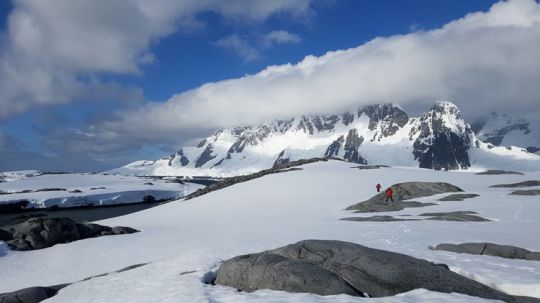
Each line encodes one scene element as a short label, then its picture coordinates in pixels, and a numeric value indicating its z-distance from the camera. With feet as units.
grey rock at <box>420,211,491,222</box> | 114.42
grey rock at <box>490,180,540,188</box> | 186.80
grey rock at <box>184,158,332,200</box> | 313.94
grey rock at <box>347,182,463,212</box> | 176.00
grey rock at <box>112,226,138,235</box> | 140.36
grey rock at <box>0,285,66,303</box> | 60.34
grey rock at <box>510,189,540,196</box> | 159.53
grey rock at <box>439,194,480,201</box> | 160.15
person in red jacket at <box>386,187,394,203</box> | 165.27
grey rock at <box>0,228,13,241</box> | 123.03
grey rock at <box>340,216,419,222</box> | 124.67
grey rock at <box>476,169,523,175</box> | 264.11
